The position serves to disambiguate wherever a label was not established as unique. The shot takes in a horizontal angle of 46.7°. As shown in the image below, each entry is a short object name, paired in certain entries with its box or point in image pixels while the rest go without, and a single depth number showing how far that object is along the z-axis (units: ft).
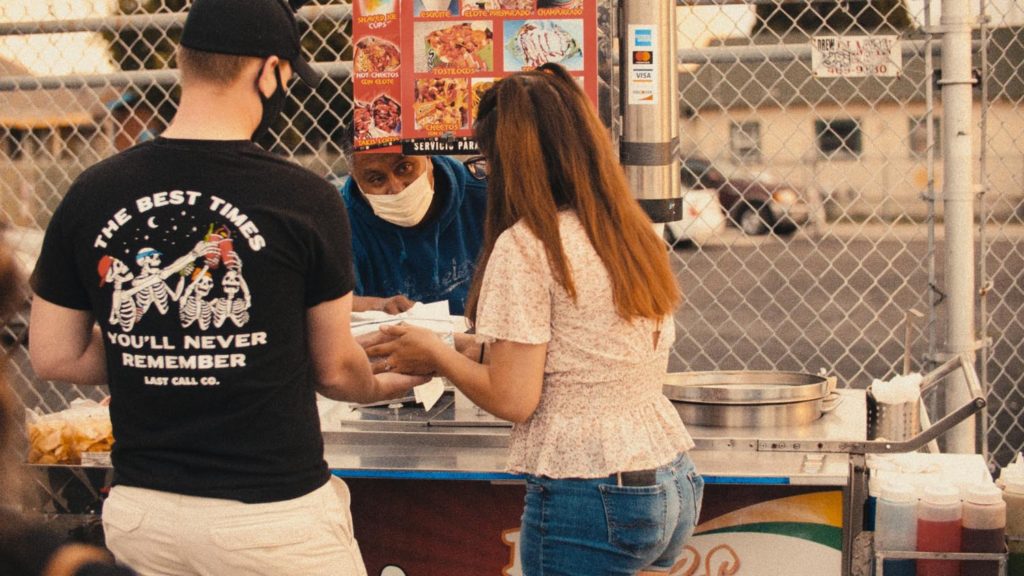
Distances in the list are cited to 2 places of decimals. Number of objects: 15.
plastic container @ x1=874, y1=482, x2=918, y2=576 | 10.68
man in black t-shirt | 7.50
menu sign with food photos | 11.65
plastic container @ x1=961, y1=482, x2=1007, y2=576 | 10.55
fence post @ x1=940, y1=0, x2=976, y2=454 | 13.53
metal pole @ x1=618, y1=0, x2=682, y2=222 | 11.48
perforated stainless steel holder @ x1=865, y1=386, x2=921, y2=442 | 10.91
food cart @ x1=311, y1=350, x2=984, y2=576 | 10.94
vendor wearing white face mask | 14.08
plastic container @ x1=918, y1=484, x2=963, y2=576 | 10.59
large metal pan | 11.35
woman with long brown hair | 8.76
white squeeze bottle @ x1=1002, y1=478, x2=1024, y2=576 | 11.11
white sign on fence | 13.91
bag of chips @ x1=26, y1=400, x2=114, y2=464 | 11.89
